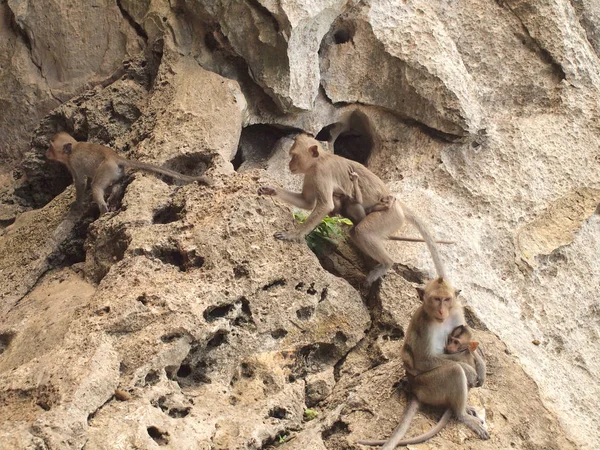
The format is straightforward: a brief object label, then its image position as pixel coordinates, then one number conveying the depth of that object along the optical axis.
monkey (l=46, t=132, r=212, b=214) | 6.89
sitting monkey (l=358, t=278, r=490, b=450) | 5.09
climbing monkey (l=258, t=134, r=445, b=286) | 6.46
